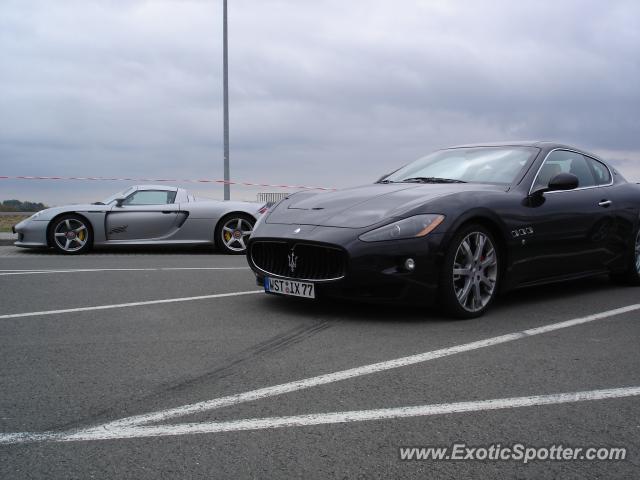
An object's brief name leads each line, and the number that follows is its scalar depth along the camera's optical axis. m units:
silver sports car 11.56
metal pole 18.81
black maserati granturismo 5.09
